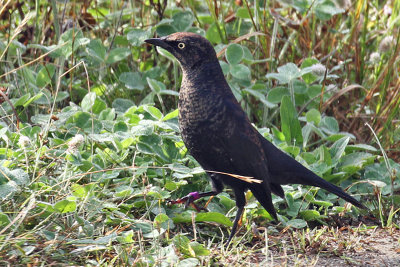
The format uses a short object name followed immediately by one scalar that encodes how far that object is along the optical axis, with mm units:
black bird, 6664
